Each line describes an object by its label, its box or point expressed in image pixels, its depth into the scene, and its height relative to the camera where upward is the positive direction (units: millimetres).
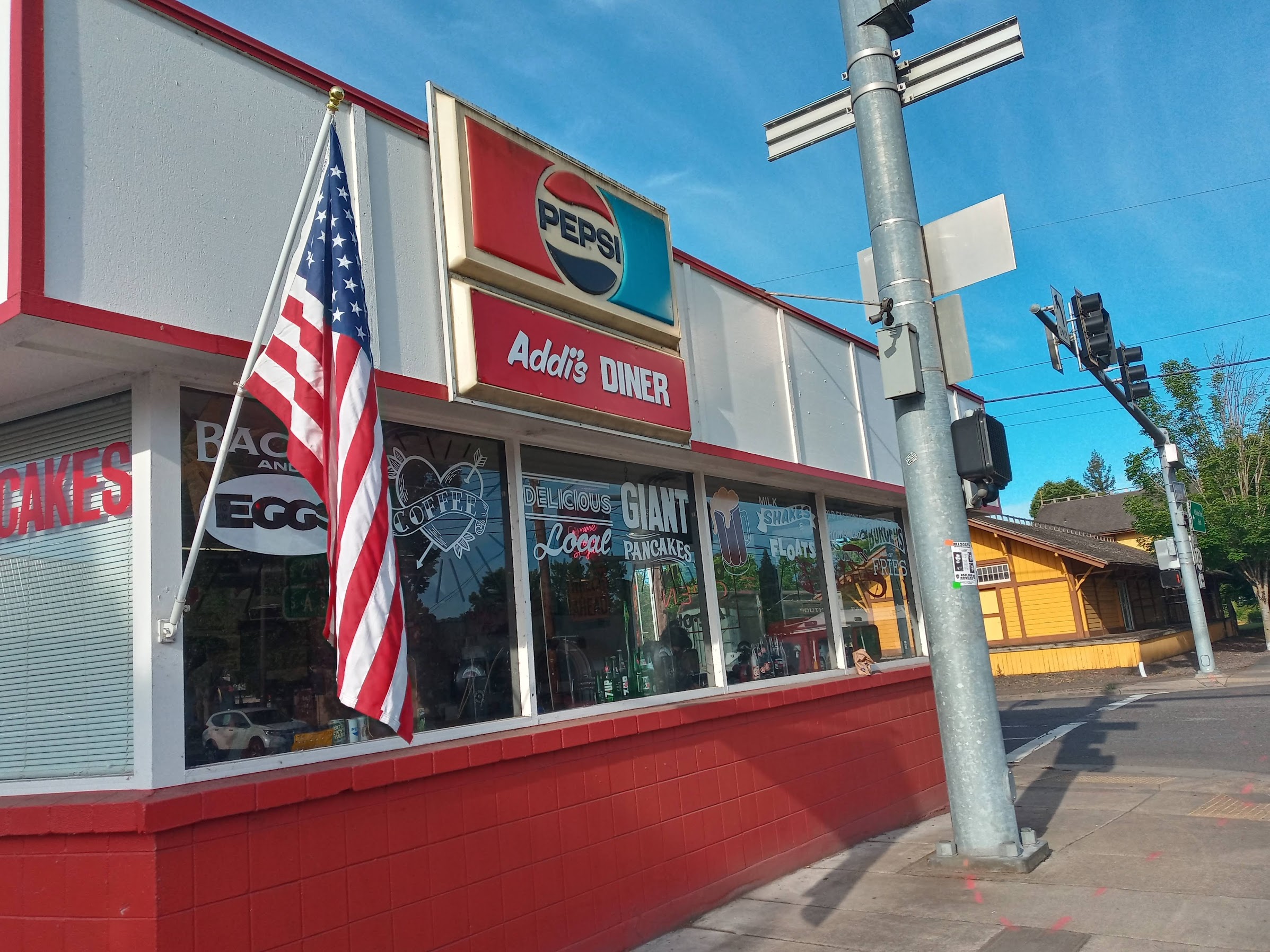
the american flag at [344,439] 3990 +953
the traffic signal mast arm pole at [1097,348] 13297 +3371
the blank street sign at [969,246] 6980 +2553
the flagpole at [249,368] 4020 +1262
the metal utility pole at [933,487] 6461 +818
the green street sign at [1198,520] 22781 +1379
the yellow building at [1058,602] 28750 -243
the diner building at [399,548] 3973 +617
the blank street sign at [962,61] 6832 +3857
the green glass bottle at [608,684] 6527 -296
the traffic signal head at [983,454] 6680 +1000
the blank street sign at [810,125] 7535 +3833
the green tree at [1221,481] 32344 +3438
